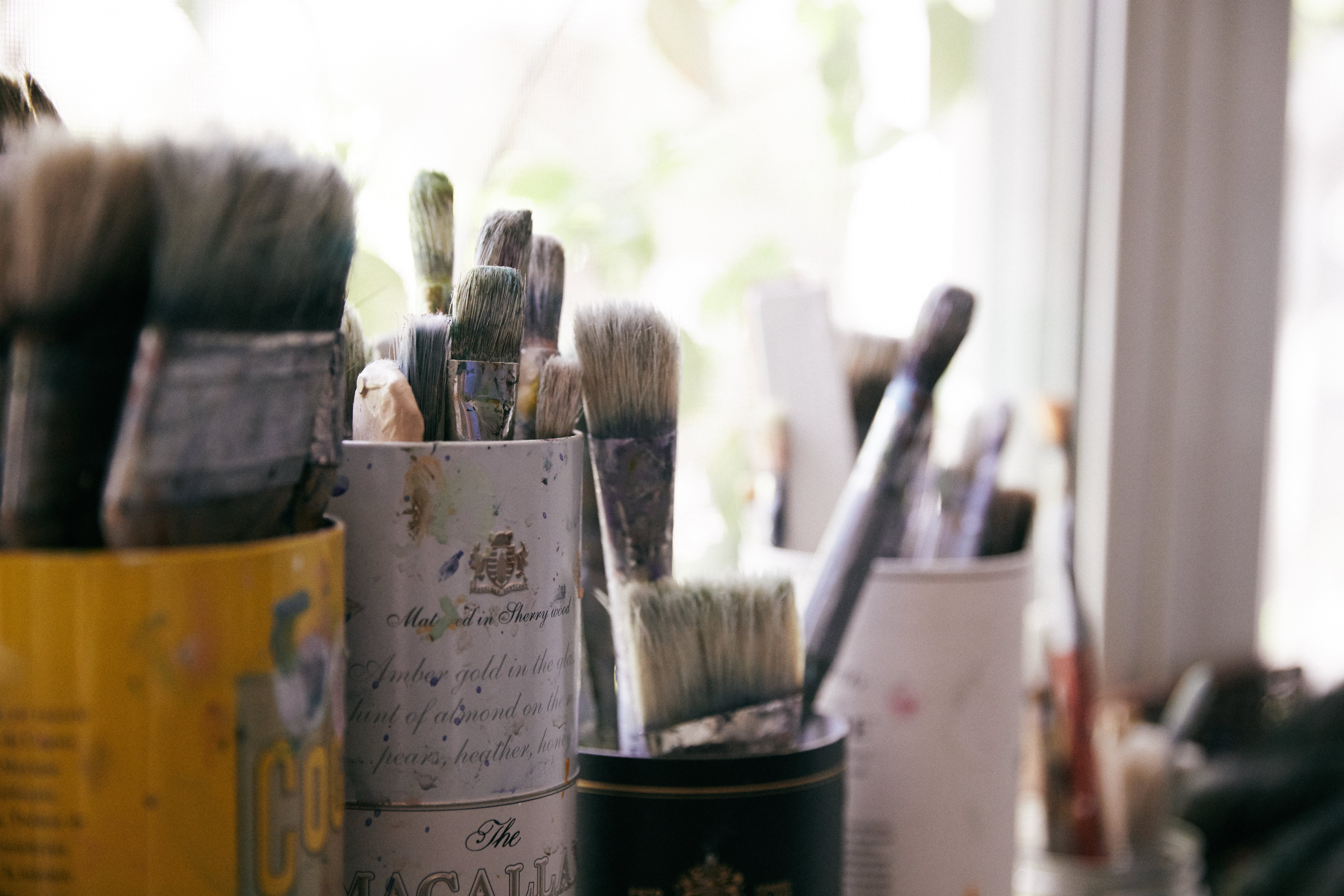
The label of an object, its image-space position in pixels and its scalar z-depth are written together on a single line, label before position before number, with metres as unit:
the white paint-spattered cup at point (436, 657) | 1.12
